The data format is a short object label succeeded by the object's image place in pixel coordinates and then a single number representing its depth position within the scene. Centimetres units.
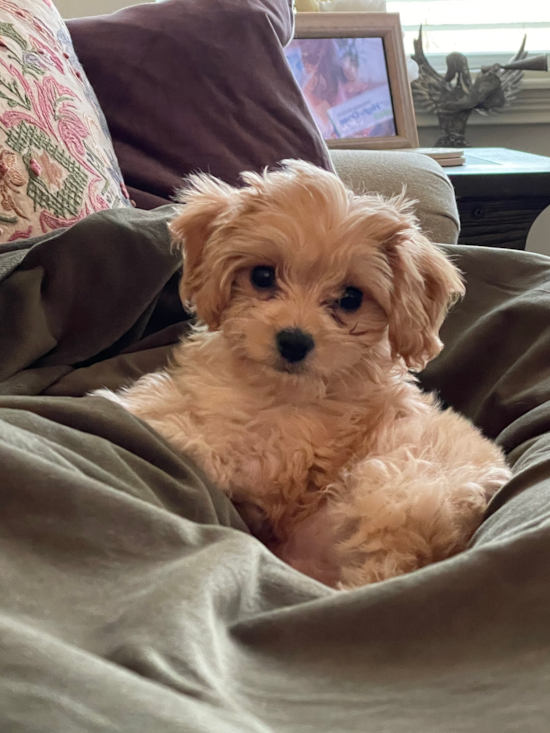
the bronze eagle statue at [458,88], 117
